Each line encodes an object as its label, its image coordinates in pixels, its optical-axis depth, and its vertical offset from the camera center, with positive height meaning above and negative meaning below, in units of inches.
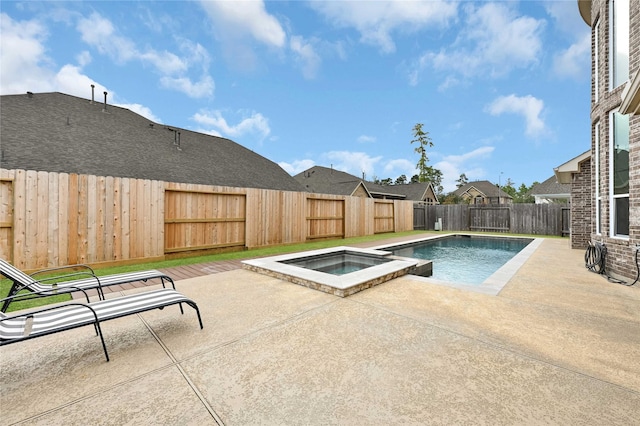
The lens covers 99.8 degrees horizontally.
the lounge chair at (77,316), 79.5 -35.4
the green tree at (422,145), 1422.2 +370.8
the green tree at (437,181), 1924.2 +251.0
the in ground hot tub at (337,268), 169.0 -43.2
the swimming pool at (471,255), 207.1 -55.3
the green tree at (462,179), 2623.0 +351.1
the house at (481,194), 1747.8 +143.3
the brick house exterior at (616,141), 193.2 +60.0
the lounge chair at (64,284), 121.6 -35.3
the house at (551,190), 873.5 +88.6
